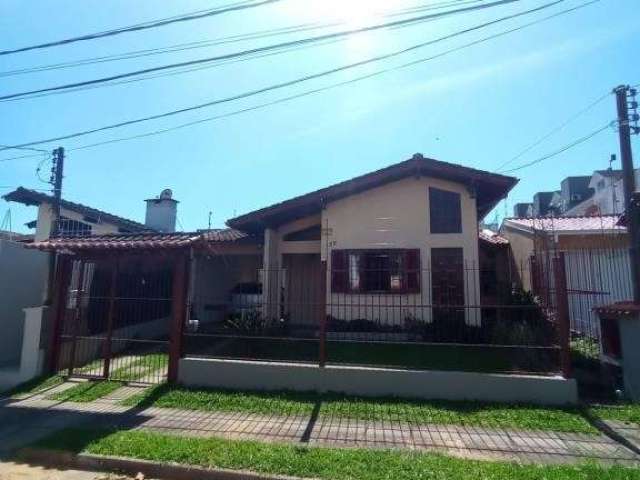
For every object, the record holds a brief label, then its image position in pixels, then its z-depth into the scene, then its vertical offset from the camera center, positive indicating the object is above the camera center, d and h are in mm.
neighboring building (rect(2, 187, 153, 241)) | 13242 +2533
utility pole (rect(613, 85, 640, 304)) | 7430 +2430
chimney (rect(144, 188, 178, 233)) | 20188 +3914
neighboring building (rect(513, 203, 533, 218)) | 35344 +7418
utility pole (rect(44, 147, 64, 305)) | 12820 +3262
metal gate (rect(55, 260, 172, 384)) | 8180 -598
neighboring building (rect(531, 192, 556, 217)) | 35619 +8473
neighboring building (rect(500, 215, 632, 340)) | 9344 +983
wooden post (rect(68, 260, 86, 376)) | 8133 -404
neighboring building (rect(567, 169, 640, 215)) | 21050 +5657
